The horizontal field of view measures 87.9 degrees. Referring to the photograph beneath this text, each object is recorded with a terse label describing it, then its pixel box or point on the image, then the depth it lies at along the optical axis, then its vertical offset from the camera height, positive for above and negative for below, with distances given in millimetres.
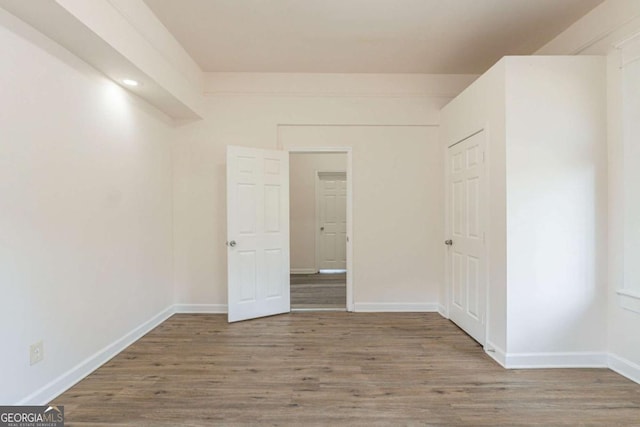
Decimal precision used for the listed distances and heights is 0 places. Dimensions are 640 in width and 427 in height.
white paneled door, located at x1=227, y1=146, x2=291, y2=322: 3670 -247
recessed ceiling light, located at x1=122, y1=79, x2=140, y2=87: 2810 +1114
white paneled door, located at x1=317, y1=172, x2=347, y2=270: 6742 -215
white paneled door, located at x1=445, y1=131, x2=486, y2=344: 2986 -269
